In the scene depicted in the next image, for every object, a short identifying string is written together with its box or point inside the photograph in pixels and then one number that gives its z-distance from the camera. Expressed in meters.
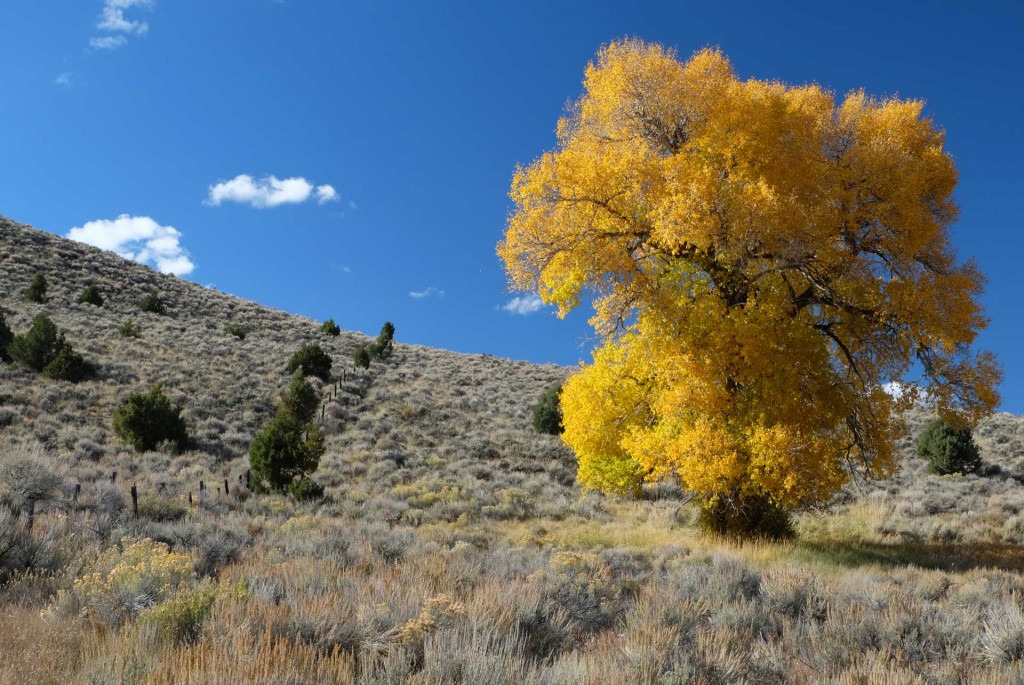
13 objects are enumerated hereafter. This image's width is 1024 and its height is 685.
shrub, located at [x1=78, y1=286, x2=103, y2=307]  46.78
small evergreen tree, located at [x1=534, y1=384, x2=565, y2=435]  31.64
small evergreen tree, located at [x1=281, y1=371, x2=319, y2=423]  31.09
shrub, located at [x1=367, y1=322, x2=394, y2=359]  50.12
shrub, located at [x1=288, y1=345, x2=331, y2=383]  39.53
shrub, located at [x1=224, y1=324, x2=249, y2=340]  49.31
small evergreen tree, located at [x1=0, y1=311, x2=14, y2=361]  32.00
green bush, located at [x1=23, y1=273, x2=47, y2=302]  44.31
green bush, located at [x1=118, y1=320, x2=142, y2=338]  40.88
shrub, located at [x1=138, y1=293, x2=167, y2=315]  50.38
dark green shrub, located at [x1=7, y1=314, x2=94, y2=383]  31.09
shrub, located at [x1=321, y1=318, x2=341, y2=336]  56.68
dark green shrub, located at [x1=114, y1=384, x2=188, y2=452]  24.86
